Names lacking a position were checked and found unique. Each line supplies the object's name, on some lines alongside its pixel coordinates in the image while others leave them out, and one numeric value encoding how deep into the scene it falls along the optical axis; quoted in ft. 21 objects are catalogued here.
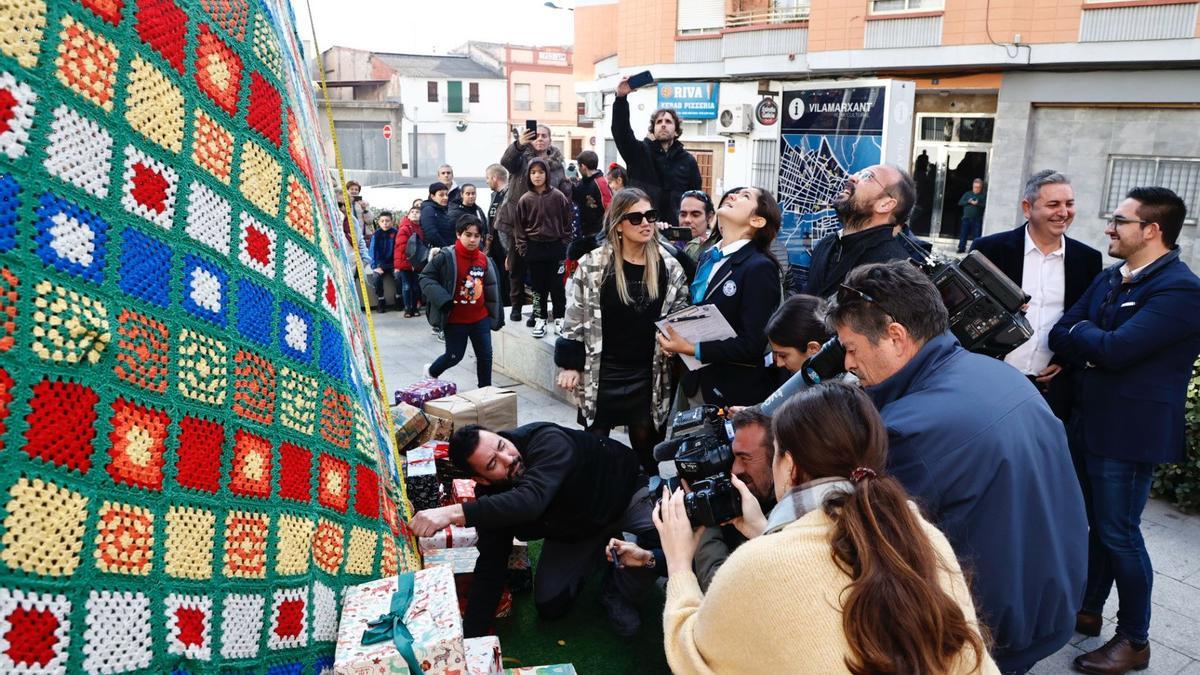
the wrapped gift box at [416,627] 7.02
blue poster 28.68
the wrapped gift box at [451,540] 12.69
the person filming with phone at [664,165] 22.43
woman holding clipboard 13.24
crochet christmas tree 5.23
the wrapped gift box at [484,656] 8.02
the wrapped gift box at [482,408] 15.92
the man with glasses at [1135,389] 10.44
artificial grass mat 11.29
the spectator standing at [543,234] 24.93
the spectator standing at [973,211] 52.39
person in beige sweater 4.91
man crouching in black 10.41
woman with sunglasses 14.33
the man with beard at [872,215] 12.05
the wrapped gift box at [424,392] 16.79
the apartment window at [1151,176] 44.98
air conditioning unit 56.39
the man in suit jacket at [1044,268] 12.13
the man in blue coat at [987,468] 6.48
